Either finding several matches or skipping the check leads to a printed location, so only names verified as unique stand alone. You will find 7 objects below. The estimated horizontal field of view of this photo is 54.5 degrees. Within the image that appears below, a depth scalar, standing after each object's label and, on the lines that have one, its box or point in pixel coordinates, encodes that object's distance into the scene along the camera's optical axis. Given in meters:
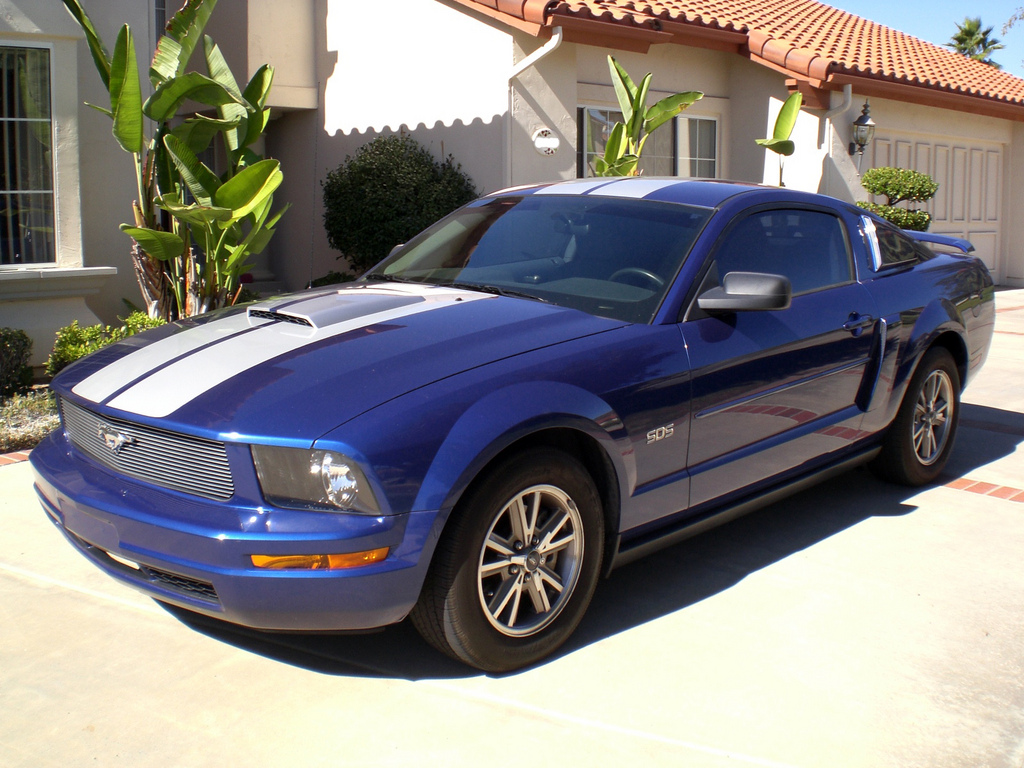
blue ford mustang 2.97
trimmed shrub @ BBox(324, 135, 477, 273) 10.58
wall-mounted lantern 13.29
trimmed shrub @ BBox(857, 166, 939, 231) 13.53
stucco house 8.27
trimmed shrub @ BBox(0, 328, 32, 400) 7.14
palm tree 47.25
